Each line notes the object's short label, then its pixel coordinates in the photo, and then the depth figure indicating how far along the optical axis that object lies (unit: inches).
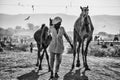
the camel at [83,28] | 326.6
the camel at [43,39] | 332.2
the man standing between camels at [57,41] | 266.2
